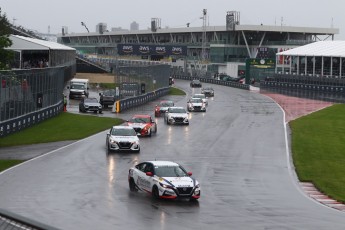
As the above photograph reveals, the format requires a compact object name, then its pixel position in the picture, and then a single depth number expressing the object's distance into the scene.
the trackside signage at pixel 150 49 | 144.25
